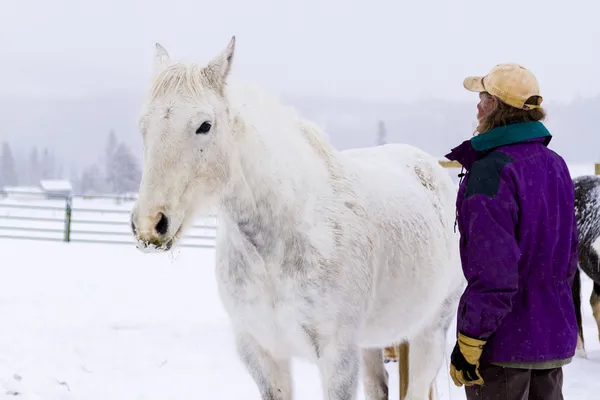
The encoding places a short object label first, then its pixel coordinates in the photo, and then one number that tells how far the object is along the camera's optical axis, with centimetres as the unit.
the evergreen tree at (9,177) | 8927
